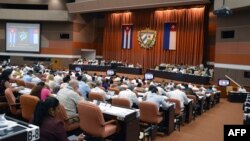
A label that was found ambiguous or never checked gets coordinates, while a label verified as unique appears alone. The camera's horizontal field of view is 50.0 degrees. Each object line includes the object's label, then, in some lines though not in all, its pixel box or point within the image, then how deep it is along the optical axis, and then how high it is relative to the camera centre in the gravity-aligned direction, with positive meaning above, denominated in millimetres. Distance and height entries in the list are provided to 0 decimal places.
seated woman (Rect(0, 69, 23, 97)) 7199 -788
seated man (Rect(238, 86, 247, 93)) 14204 -1799
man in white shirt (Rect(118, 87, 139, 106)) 6933 -1077
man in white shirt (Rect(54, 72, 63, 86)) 10483 -1061
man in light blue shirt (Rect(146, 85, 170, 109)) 6657 -1110
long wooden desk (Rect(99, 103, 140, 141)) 4961 -1271
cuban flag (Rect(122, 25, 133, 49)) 24172 +1696
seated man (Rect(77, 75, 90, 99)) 8375 -1097
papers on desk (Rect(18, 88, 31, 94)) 7230 -1040
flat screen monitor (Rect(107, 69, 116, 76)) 18516 -1284
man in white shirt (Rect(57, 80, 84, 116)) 5340 -922
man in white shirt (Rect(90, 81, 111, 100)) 7373 -1057
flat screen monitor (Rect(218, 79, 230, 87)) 15266 -1489
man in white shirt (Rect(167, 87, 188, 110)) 8094 -1261
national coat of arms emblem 22700 +1466
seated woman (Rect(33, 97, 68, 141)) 3473 -898
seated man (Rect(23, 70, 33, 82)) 10685 -994
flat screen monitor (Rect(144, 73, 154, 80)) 16625 -1372
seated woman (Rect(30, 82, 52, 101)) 5980 -865
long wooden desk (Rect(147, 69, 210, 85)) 15953 -1378
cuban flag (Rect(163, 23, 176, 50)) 21547 +1541
